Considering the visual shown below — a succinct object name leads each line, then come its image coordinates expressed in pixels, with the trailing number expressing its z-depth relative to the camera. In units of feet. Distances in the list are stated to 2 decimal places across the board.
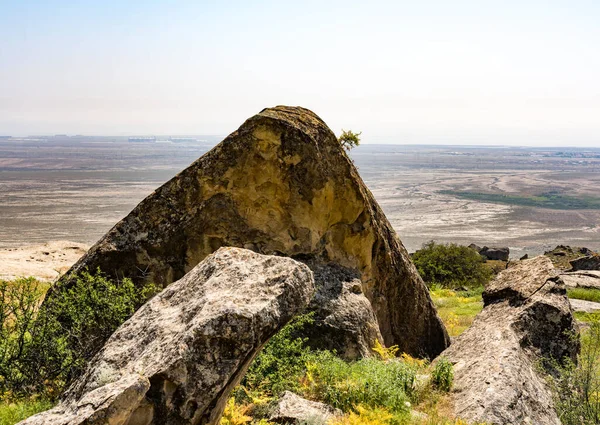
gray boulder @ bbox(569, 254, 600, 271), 103.11
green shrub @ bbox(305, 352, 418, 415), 23.03
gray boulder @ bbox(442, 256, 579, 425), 25.08
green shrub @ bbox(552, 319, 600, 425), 25.32
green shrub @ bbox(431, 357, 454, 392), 27.78
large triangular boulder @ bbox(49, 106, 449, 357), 34.24
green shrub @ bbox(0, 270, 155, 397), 25.96
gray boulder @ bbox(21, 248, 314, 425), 15.35
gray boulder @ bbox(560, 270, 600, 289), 72.64
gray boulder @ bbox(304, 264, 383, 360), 33.50
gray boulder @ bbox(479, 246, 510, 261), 167.12
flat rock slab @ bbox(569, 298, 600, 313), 56.44
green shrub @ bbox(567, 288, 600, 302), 64.07
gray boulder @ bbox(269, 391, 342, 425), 21.17
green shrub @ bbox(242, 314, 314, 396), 25.70
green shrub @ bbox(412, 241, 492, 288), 103.50
